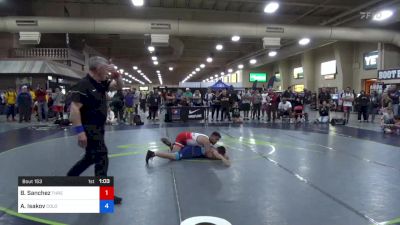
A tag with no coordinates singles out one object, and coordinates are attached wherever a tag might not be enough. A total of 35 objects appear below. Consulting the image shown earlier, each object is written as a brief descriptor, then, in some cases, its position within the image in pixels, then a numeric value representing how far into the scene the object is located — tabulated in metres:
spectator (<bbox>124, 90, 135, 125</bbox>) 14.46
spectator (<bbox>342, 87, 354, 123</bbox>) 15.25
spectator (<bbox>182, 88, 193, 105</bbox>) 16.62
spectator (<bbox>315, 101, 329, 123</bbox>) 14.88
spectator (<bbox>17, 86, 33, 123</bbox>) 14.52
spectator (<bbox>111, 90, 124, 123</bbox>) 14.60
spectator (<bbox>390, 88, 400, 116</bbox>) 13.59
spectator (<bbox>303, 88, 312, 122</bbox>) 25.43
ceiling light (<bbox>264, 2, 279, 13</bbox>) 11.86
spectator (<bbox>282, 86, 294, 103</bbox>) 16.34
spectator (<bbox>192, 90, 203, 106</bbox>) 16.75
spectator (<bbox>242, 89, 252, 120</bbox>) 16.95
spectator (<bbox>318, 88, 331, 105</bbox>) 19.72
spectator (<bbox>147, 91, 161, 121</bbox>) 15.83
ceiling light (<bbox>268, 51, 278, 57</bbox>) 23.26
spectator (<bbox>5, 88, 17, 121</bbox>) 15.40
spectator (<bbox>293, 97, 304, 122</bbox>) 15.23
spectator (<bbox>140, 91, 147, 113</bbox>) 22.02
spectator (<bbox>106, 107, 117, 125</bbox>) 14.04
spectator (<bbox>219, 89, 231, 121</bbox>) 15.71
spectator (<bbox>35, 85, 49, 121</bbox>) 14.89
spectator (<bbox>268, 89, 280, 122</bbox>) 15.92
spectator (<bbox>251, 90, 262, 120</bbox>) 16.62
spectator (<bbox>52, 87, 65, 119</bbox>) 14.50
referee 3.57
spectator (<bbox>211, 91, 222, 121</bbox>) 16.20
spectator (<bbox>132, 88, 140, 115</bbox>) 15.03
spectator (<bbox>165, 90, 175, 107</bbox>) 15.76
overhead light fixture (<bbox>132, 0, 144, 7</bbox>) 11.05
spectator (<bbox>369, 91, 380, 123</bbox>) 16.71
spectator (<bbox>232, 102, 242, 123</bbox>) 15.17
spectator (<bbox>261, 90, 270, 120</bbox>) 16.39
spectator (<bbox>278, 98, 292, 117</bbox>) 15.27
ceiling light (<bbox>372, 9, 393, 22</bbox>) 13.23
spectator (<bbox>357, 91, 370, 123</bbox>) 15.29
